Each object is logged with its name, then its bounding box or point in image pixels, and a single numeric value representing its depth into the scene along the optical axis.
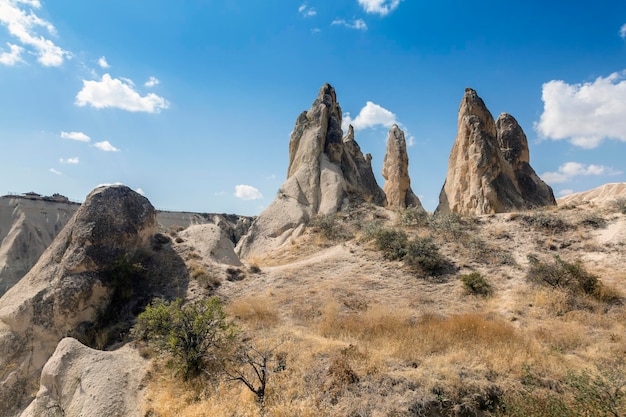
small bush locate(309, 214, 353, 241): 16.61
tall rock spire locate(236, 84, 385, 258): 18.95
